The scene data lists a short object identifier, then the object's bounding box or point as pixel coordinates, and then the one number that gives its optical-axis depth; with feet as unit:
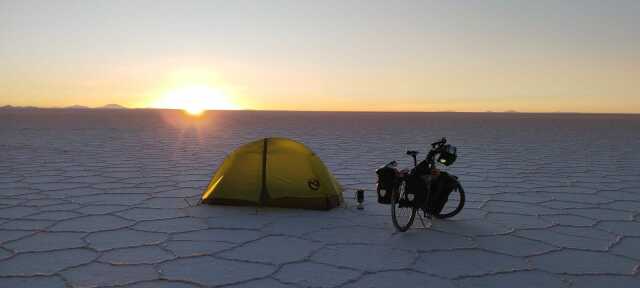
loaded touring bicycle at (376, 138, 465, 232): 12.93
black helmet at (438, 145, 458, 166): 12.88
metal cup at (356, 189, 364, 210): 15.62
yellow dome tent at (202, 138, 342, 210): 15.65
